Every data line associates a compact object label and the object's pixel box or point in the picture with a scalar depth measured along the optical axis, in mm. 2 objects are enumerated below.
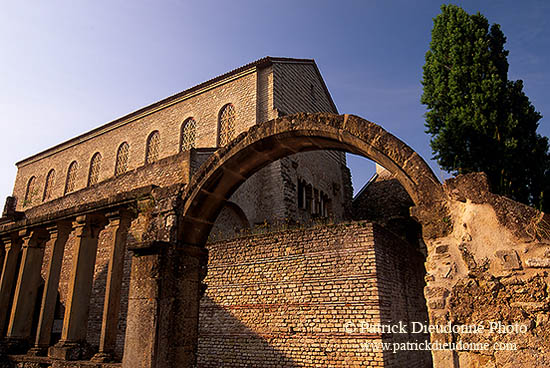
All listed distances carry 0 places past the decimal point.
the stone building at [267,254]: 3053
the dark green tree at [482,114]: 10859
